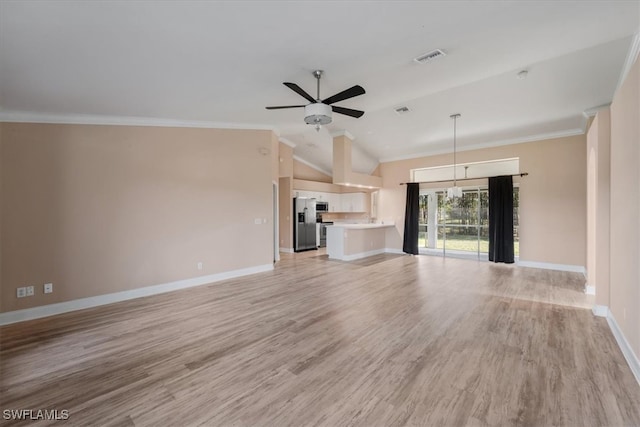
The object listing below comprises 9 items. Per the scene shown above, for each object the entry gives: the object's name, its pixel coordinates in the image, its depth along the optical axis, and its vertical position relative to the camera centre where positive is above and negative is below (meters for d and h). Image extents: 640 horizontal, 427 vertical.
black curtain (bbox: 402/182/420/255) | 8.23 -0.19
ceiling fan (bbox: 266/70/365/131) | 3.17 +1.40
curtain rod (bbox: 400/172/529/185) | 6.50 +0.90
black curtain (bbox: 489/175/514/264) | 6.65 -0.21
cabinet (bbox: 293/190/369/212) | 9.64 +0.45
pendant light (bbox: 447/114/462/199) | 5.77 +0.49
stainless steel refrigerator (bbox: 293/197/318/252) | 8.95 -0.39
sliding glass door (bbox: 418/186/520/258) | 7.40 -0.35
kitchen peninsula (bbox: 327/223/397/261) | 7.50 -0.87
